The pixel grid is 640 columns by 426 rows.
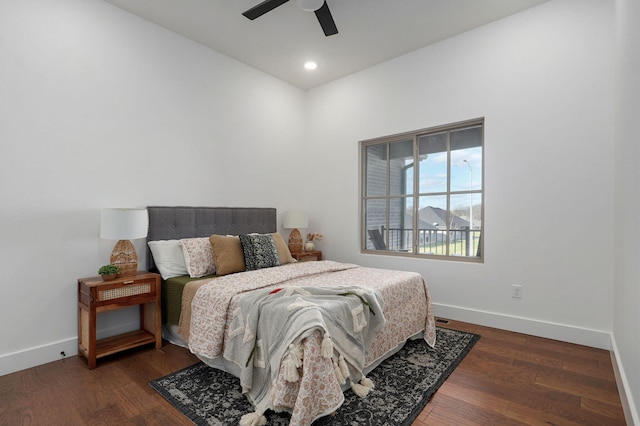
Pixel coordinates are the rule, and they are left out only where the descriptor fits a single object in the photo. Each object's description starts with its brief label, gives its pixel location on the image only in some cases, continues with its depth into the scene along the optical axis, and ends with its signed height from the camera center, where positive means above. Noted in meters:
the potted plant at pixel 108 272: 2.60 -0.49
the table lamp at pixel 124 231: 2.62 -0.17
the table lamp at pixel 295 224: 4.42 -0.17
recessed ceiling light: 4.17 +1.87
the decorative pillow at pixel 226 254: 3.06 -0.41
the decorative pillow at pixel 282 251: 3.58 -0.43
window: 3.58 +0.24
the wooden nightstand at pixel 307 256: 4.26 -0.58
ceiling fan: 2.51 +1.58
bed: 1.73 -0.67
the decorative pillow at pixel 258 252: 3.21 -0.40
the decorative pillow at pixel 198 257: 2.99 -0.43
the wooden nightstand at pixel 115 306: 2.50 -0.76
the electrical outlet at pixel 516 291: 3.18 -0.75
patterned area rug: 1.84 -1.14
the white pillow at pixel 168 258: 3.00 -0.44
